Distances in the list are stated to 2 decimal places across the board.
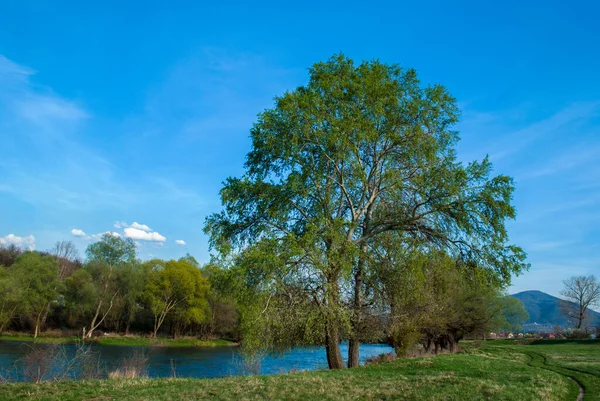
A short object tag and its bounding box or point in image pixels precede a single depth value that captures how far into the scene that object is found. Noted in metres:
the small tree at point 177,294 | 64.38
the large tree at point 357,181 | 16.91
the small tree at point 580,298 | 79.44
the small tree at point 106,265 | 61.66
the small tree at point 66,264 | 80.84
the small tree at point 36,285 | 54.69
